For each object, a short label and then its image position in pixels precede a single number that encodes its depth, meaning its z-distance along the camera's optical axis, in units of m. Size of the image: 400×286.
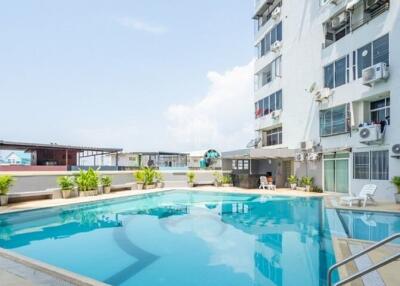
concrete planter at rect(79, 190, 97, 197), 18.62
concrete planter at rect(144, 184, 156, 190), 23.73
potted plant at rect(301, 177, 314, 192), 21.44
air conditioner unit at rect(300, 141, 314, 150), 21.71
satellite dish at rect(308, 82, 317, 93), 21.23
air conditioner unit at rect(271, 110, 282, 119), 25.78
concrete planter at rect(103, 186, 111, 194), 20.41
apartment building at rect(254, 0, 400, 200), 15.91
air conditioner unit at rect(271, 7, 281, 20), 26.00
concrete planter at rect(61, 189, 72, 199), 17.59
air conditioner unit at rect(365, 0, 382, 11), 16.61
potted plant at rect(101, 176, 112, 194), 20.45
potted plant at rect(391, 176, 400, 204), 14.87
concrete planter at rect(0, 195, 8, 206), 14.72
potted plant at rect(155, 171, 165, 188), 24.80
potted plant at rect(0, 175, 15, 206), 14.73
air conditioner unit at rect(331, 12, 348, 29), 19.13
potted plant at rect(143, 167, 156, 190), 23.85
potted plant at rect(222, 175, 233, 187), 26.27
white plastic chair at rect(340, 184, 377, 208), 14.57
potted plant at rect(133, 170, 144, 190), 23.43
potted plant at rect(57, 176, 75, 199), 17.64
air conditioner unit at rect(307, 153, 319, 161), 20.91
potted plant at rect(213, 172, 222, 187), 26.21
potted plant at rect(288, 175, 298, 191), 22.83
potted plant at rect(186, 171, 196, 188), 25.73
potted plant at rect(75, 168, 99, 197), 18.81
